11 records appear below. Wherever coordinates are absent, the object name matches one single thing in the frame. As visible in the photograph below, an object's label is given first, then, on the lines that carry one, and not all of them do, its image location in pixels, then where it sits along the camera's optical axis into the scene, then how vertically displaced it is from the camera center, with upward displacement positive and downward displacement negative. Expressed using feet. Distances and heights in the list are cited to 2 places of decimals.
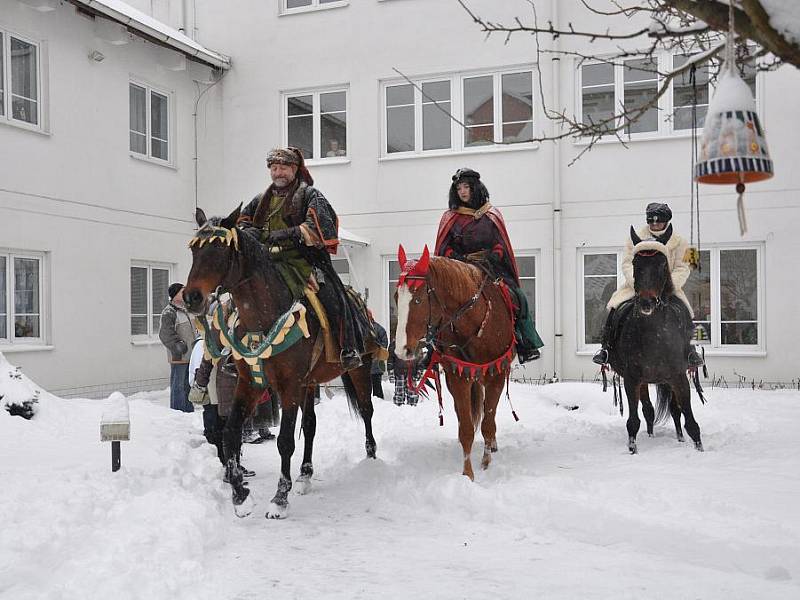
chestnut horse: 19.54 -0.97
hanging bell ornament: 10.17 +2.08
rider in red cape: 24.12 +1.78
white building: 41.60 +7.77
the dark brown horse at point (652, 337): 23.50 -1.39
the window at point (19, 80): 39.04 +11.30
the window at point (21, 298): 39.19 -0.03
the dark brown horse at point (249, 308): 17.67 -0.30
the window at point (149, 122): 48.70 +11.34
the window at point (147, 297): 47.73 -0.03
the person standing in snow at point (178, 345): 34.19 -2.15
